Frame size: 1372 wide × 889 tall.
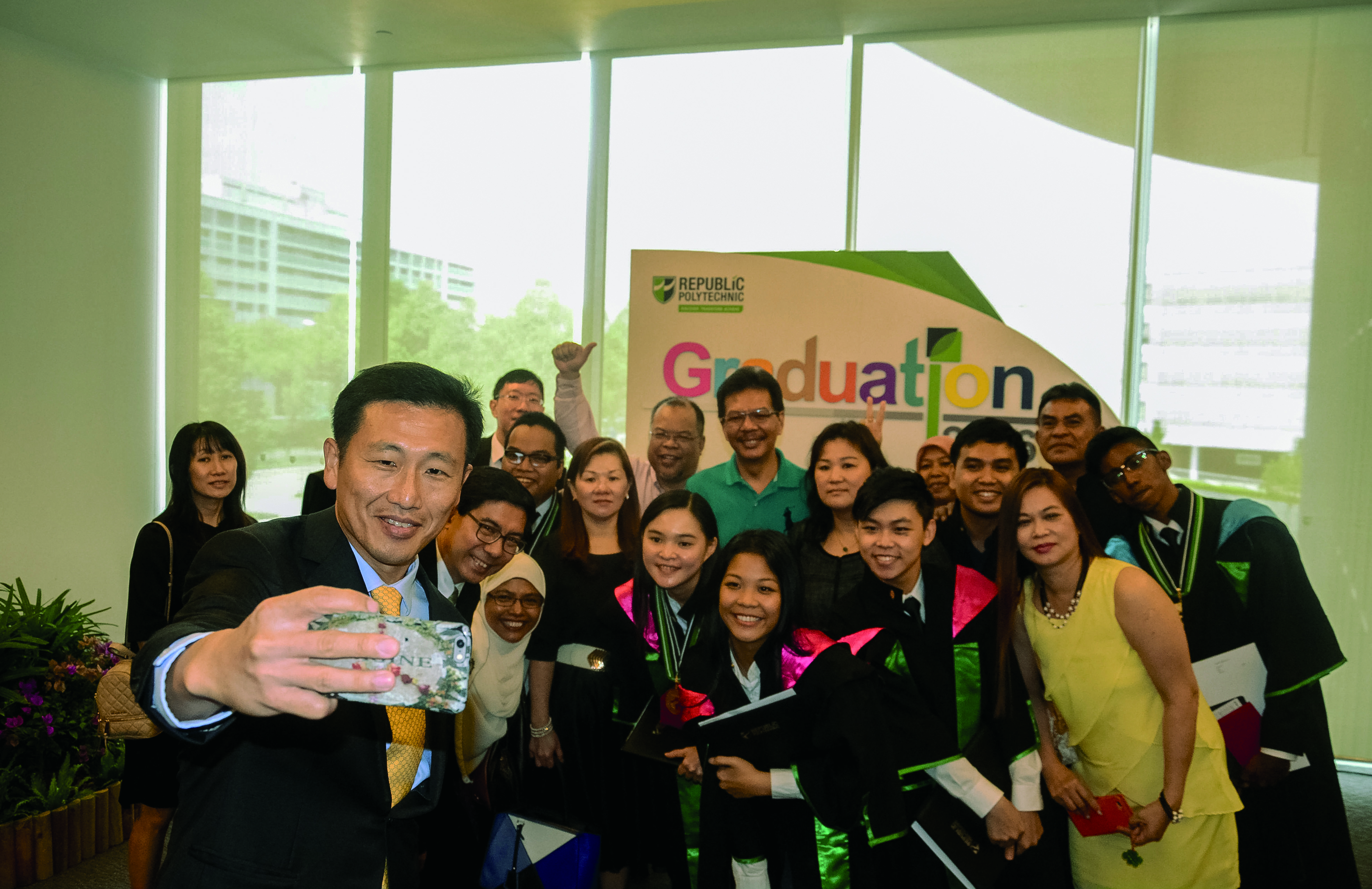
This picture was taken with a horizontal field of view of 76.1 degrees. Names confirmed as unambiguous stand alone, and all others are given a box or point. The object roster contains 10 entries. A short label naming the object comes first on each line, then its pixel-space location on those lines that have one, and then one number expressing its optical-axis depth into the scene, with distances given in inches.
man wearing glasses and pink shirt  143.5
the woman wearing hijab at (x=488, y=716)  101.7
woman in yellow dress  88.7
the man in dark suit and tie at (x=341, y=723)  45.6
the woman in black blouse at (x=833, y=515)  112.0
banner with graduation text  178.7
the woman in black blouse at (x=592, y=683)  113.3
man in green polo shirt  133.6
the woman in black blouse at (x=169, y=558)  110.0
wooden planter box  126.0
